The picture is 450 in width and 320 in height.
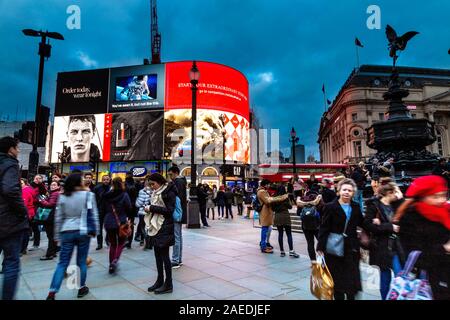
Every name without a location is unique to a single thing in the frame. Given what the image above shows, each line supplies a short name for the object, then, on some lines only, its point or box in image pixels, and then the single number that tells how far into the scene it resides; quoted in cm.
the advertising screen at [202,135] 4588
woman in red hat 254
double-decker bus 3088
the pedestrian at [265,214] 715
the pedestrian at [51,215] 652
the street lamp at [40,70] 1027
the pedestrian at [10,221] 332
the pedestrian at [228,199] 1623
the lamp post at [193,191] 1166
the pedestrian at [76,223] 403
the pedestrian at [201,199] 1293
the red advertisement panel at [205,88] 4759
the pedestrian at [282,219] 687
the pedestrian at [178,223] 593
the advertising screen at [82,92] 5054
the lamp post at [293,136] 2169
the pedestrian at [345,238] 322
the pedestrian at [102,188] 707
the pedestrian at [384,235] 338
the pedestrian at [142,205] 770
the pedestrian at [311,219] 596
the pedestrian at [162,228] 426
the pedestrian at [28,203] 690
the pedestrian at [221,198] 1667
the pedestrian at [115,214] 544
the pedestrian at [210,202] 1628
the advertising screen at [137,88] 4853
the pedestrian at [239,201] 1898
